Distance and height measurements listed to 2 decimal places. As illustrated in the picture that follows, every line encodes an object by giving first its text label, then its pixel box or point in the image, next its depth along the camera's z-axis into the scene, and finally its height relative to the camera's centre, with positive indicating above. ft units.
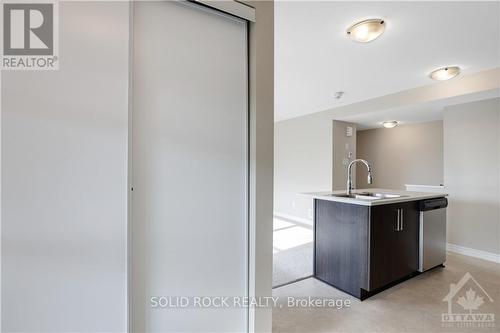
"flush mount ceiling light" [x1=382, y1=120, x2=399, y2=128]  16.19 +2.85
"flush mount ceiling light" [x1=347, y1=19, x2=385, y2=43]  6.56 +3.70
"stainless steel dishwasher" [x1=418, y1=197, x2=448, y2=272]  9.00 -2.50
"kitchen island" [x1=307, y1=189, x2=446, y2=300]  7.44 -2.40
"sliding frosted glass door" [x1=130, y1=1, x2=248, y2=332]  4.19 +0.05
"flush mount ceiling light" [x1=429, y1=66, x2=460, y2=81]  9.46 +3.67
